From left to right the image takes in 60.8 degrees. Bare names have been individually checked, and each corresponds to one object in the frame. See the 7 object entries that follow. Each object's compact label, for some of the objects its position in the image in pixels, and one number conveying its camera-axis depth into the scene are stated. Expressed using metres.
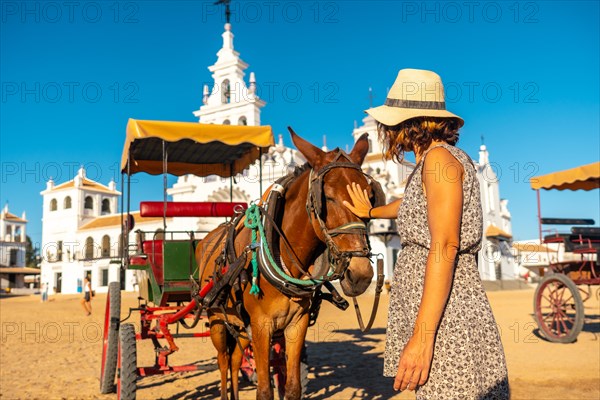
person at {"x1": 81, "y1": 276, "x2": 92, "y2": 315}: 19.93
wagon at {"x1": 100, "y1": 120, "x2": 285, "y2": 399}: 5.12
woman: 1.61
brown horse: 2.87
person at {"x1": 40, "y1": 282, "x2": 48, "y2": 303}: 31.33
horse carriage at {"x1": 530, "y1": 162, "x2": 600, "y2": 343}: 8.87
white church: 35.09
